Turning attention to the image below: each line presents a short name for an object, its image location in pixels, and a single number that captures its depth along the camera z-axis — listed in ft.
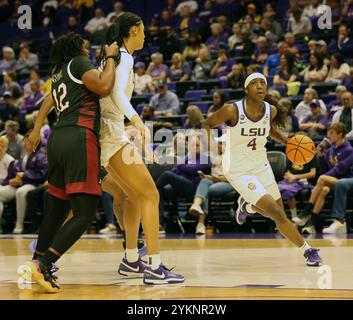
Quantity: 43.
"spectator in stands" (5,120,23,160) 49.11
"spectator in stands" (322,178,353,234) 39.70
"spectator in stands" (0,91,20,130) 56.80
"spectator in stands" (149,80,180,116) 51.98
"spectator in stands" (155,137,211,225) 43.14
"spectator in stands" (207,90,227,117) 46.70
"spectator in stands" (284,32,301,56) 51.83
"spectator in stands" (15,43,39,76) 66.59
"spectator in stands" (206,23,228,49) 59.88
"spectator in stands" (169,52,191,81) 57.77
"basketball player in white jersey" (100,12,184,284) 20.99
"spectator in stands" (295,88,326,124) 45.14
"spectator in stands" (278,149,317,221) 41.16
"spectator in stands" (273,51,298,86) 50.57
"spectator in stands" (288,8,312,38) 55.06
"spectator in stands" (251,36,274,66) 53.78
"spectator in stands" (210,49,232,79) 55.42
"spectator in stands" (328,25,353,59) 50.93
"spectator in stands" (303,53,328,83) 49.01
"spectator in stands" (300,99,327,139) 43.68
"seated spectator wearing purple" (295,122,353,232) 40.11
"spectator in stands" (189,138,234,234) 42.21
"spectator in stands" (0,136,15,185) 47.50
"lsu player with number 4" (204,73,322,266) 26.12
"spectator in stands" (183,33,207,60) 59.31
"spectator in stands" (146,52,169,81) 57.42
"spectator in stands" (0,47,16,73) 66.39
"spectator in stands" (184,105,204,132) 44.24
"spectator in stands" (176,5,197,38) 63.62
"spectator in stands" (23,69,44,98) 60.05
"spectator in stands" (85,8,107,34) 68.54
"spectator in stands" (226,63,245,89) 50.93
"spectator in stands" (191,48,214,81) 56.44
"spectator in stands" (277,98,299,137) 42.99
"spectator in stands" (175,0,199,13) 65.98
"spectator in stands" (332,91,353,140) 42.37
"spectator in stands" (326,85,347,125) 43.52
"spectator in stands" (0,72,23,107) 60.71
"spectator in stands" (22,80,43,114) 57.93
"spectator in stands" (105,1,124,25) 67.60
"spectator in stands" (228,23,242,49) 57.77
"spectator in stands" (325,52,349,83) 48.06
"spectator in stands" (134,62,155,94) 56.75
